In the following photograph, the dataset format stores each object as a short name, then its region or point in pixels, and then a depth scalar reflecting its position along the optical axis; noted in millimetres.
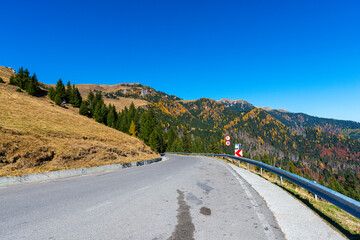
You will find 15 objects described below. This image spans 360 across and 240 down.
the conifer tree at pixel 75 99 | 64500
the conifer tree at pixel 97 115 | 58938
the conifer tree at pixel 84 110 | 57094
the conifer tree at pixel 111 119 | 63594
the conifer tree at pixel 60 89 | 61359
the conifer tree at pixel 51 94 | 60062
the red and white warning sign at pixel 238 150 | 18606
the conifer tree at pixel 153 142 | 49675
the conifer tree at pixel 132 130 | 61906
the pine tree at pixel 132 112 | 70281
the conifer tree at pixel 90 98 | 74875
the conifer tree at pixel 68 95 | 65888
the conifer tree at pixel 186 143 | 65194
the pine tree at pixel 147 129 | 52625
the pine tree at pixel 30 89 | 55278
